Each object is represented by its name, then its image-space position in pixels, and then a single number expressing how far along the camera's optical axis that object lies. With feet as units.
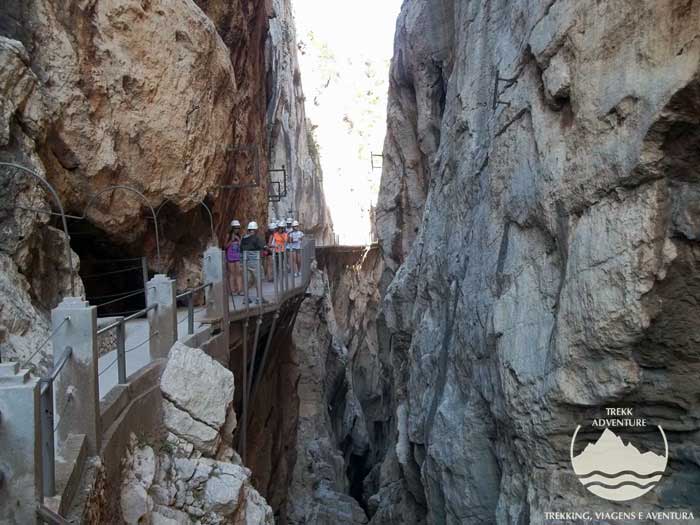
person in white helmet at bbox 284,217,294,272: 46.70
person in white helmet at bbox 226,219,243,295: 38.34
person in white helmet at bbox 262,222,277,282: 45.62
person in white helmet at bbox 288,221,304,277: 52.70
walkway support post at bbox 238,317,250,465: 33.76
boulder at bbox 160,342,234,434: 22.29
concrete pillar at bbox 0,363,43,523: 10.90
